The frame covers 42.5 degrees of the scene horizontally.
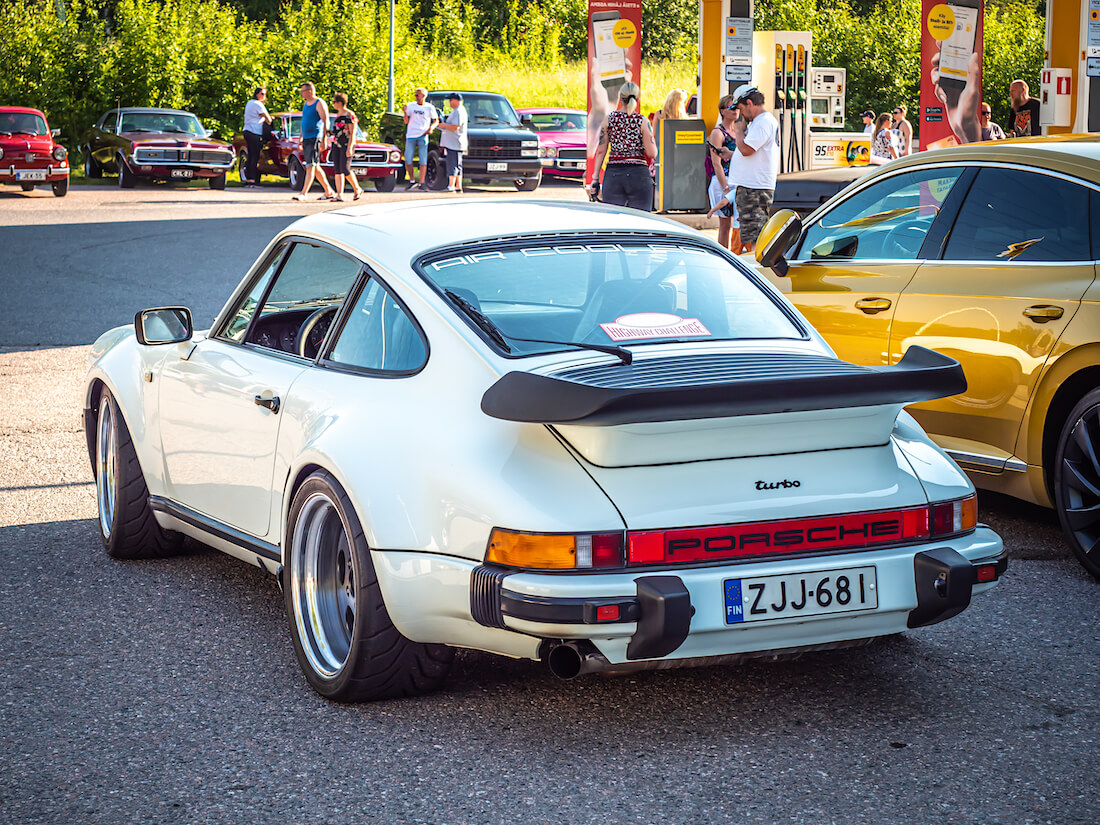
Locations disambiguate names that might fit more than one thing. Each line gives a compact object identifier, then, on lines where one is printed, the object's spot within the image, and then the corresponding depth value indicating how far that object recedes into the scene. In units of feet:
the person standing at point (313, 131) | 80.28
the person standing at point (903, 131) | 80.18
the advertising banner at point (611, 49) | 77.25
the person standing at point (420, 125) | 92.89
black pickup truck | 95.30
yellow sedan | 17.54
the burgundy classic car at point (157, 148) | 92.27
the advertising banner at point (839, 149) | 86.79
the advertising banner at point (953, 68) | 67.46
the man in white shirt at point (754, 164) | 42.27
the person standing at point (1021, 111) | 58.03
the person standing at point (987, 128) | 69.62
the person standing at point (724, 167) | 48.43
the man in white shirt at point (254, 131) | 97.91
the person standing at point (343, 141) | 80.69
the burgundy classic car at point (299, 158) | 93.09
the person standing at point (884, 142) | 79.15
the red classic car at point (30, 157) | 85.40
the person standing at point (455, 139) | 89.20
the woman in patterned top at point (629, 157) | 43.83
